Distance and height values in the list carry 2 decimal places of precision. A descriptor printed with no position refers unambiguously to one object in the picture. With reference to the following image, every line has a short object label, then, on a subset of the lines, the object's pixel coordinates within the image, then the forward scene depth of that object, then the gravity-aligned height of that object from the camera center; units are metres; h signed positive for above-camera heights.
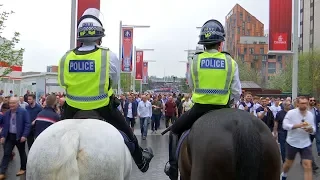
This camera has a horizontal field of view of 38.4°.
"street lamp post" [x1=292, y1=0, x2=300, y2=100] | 18.10 +1.78
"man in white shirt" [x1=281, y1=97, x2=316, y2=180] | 9.70 -0.88
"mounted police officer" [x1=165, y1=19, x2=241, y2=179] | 5.46 +0.13
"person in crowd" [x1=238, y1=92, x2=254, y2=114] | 18.56 -0.55
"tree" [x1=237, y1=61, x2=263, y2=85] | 87.50 +3.24
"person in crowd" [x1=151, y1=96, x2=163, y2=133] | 24.64 -1.34
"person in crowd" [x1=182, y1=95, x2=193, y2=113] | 23.78 -0.71
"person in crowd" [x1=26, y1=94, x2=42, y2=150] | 13.58 -0.56
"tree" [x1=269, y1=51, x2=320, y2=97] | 57.69 +2.25
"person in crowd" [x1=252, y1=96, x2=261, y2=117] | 17.98 -0.55
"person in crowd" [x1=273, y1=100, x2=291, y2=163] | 13.92 -1.23
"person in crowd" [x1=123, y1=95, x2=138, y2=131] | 22.36 -0.99
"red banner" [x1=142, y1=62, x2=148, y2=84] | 60.15 +2.88
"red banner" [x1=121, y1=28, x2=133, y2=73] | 30.64 +2.76
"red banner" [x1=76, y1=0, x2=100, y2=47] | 14.52 +2.71
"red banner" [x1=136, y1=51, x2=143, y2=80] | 43.06 +2.50
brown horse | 4.25 -0.56
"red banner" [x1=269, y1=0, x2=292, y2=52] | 17.69 +2.74
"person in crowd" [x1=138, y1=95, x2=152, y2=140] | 21.38 -1.12
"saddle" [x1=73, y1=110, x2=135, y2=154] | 5.16 -0.29
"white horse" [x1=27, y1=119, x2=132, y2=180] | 4.12 -0.59
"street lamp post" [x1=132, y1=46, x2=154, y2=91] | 45.86 +2.95
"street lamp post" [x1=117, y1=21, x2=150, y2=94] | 31.19 +4.43
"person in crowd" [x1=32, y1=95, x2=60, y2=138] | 10.45 -0.63
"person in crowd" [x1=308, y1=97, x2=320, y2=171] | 11.74 -0.59
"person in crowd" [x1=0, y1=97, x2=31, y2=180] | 11.19 -1.01
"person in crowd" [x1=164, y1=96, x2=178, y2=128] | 25.50 -1.10
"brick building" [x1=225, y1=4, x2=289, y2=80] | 123.62 +12.04
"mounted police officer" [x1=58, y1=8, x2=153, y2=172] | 5.29 +0.16
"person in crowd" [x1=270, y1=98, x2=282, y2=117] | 20.21 -0.72
